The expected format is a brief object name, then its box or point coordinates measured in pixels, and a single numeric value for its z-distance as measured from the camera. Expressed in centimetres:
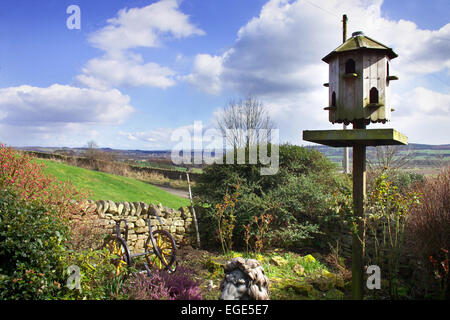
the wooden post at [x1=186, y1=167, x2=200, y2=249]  751
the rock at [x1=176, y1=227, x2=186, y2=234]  754
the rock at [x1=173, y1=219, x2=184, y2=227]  752
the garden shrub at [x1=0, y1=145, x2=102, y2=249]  574
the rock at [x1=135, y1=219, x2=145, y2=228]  692
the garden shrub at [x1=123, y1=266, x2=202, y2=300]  402
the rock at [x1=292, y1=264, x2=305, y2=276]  584
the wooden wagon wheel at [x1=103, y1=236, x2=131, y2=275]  470
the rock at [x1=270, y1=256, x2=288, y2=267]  622
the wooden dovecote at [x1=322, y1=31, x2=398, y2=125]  438
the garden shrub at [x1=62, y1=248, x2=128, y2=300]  395
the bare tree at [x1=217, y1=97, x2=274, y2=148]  1752
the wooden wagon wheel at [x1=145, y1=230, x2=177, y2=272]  512
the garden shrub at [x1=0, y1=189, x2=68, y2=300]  366
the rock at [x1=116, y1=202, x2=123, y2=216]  683
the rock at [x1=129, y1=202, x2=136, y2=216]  700
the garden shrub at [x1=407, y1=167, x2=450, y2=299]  441
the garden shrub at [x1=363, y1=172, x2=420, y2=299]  457
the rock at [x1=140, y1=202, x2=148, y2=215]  712
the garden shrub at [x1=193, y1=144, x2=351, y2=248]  720
